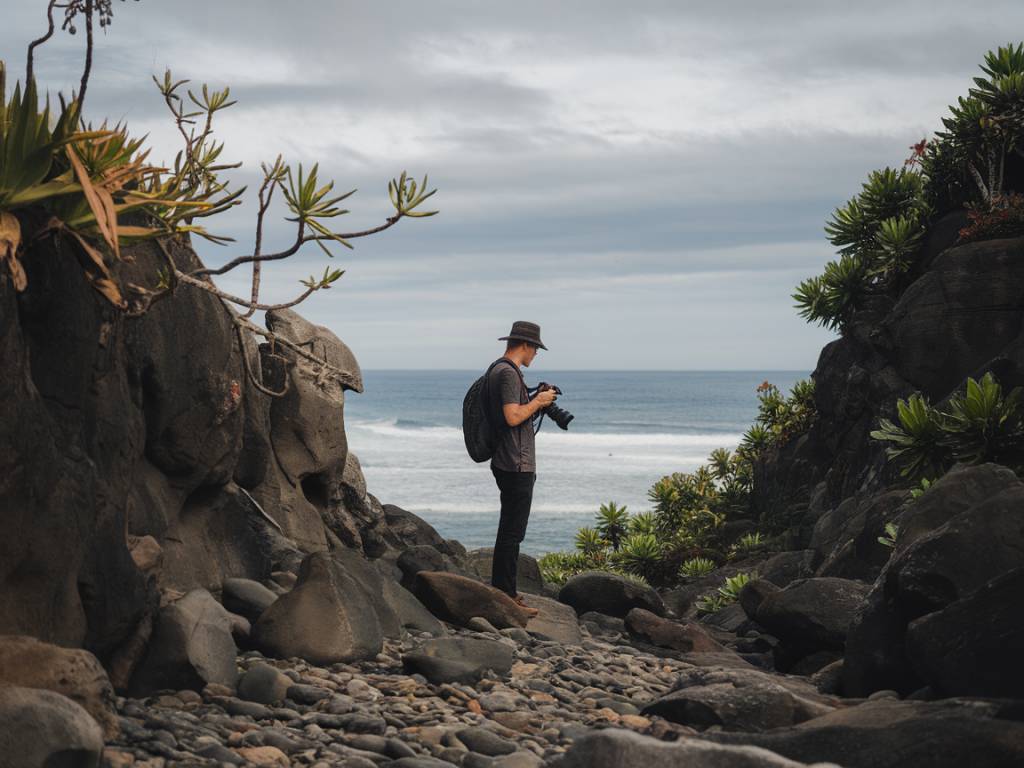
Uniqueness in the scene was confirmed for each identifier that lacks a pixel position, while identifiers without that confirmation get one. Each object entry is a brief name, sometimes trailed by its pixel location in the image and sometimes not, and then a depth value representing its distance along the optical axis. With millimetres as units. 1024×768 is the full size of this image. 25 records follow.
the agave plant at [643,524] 19172
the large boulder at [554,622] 9648
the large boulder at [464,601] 9477
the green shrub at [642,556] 17172
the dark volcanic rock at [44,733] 4363
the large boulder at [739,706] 6047
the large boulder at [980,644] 5996
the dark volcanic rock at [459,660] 7180
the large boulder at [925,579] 7027
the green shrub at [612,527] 19250
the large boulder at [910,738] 4531
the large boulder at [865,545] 10914
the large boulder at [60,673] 4964
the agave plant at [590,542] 19094
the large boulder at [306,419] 11711
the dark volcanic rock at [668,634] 10344
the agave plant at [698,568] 16266
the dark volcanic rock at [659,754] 4020
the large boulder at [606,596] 11703
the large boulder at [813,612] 9141
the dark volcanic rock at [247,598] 8148
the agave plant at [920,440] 11102
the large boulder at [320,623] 7277
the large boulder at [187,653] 6316
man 9547
